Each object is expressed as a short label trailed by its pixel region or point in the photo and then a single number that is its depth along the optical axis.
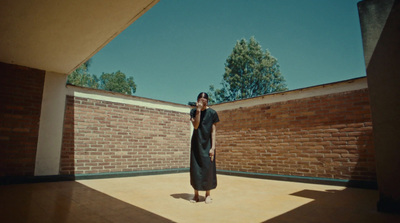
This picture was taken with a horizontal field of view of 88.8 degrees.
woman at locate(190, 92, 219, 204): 3.05
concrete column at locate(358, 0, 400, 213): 2.34
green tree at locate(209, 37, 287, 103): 21.84
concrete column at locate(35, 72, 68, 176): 4.59
